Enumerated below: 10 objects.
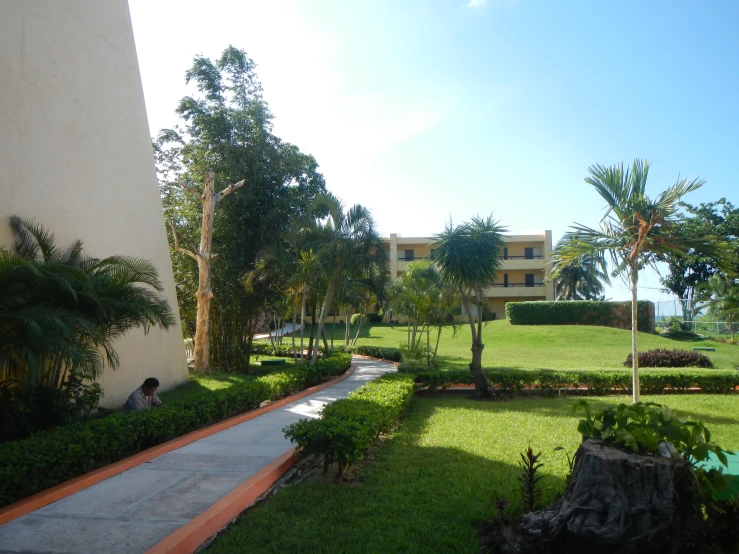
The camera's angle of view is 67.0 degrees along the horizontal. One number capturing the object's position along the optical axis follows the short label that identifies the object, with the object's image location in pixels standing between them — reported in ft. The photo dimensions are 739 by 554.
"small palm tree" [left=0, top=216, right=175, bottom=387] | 20.72
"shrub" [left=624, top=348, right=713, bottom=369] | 63.67
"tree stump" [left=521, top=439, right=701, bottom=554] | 11.31
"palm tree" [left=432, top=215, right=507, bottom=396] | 41.91
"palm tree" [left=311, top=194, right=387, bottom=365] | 52.03
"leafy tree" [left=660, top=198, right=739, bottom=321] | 130.82
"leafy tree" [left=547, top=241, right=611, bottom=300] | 163.12
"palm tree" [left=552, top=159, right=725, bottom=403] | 32.63
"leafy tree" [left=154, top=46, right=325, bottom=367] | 60.49
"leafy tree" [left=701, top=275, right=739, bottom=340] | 100.57
